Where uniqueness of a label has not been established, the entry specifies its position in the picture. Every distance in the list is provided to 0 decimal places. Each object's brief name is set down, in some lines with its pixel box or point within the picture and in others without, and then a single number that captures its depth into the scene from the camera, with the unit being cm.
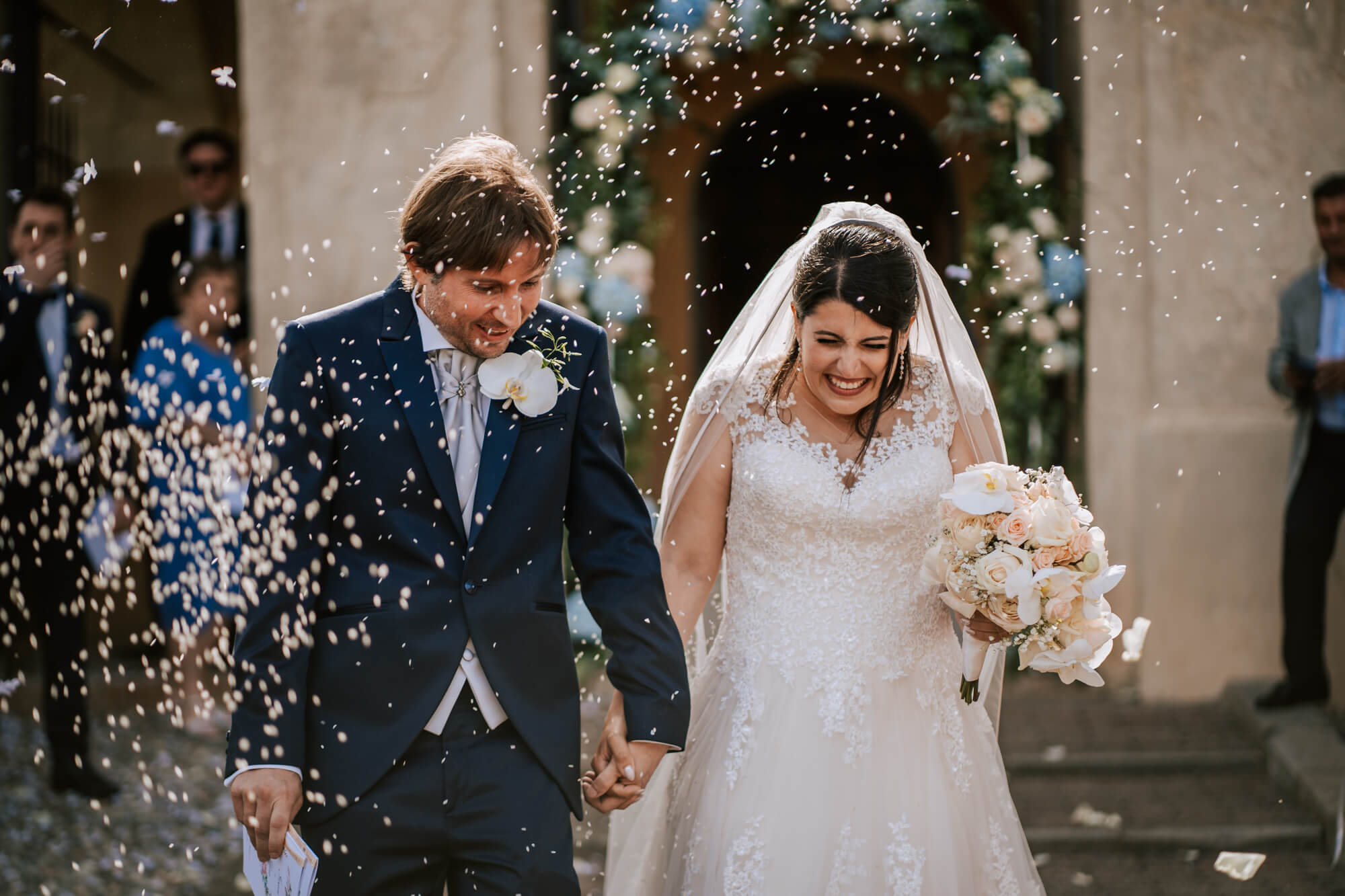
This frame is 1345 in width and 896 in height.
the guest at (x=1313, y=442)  577
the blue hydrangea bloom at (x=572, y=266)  683
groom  238
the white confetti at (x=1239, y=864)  475
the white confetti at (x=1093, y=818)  513
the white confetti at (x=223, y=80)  819
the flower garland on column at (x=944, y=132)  694
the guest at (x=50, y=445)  536
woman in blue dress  609
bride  299
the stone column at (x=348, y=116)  690
